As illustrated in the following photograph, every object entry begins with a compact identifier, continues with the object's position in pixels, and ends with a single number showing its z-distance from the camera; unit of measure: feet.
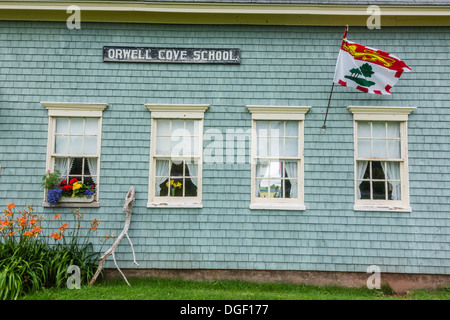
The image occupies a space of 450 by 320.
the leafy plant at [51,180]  22.62
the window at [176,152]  23.48
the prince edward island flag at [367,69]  21.36
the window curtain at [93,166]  23.49
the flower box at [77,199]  23.03
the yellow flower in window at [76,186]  22.71
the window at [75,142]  23.47
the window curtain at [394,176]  23.21
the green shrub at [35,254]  18.89
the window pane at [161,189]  23.53
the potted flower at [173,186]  23.52
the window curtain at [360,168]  23.39
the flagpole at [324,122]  22.82
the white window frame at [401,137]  22.91
